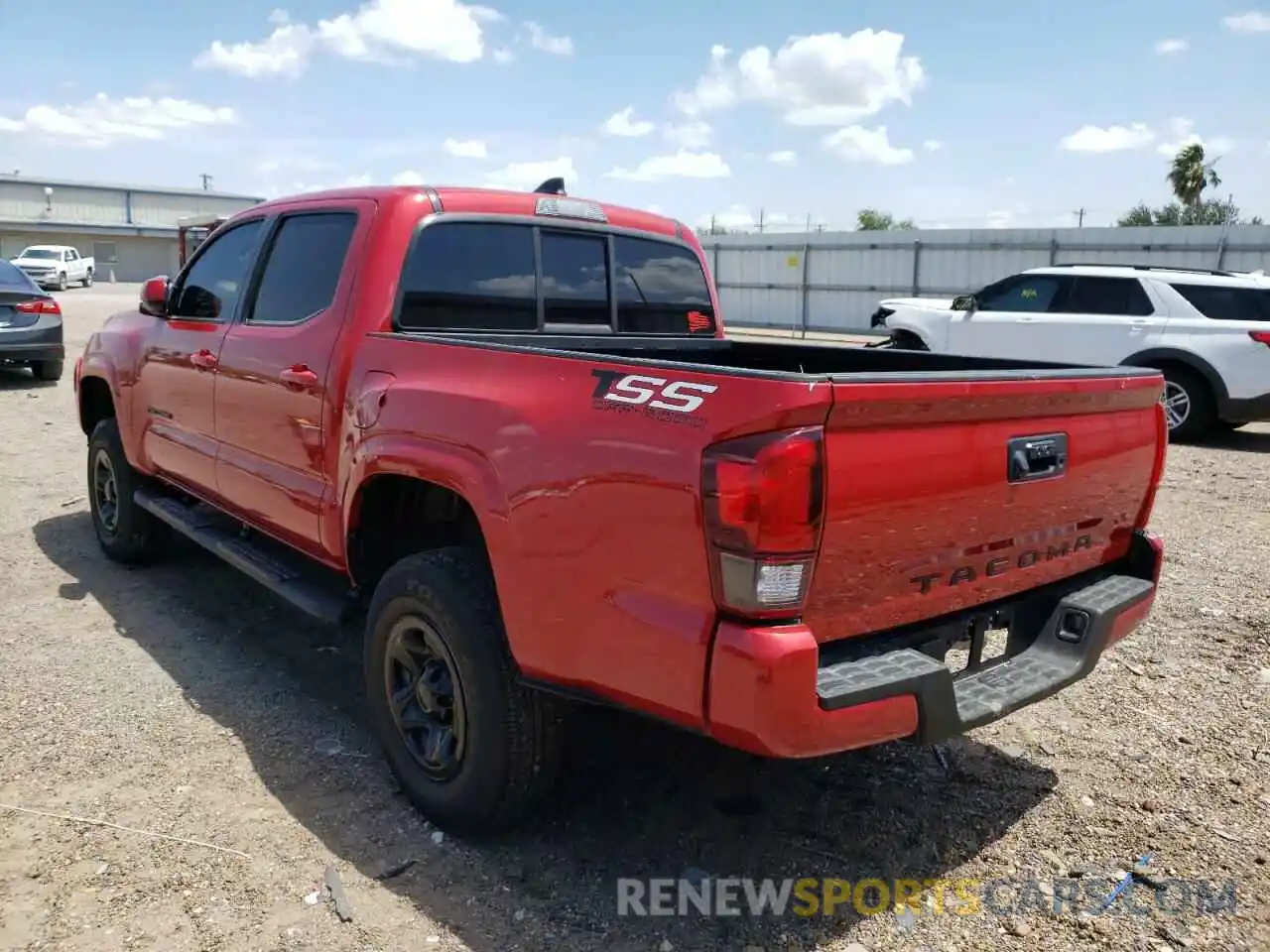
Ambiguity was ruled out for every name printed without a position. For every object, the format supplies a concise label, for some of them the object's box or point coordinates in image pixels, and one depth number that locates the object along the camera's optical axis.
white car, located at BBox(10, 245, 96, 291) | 40.32
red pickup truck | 2.21
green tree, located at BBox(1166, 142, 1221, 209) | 44.06
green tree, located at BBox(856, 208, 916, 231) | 74.19
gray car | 12.20
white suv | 9.84
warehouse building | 56.56
